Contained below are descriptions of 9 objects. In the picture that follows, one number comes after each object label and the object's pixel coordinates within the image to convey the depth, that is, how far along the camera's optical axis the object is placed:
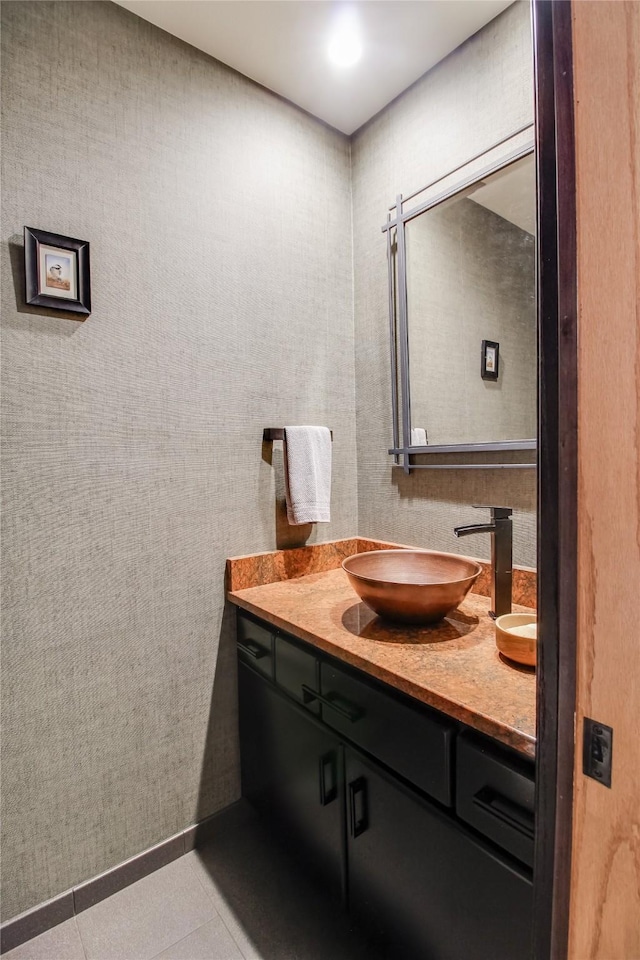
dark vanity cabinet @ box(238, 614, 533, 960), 0.82
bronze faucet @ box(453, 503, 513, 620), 1.24
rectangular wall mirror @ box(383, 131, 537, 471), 1.34
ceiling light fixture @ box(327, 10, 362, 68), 1.39
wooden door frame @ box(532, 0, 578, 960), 0.49
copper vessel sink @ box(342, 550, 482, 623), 1.15
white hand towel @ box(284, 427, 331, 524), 1.62
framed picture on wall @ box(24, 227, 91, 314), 1.21
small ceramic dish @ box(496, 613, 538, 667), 0.97
